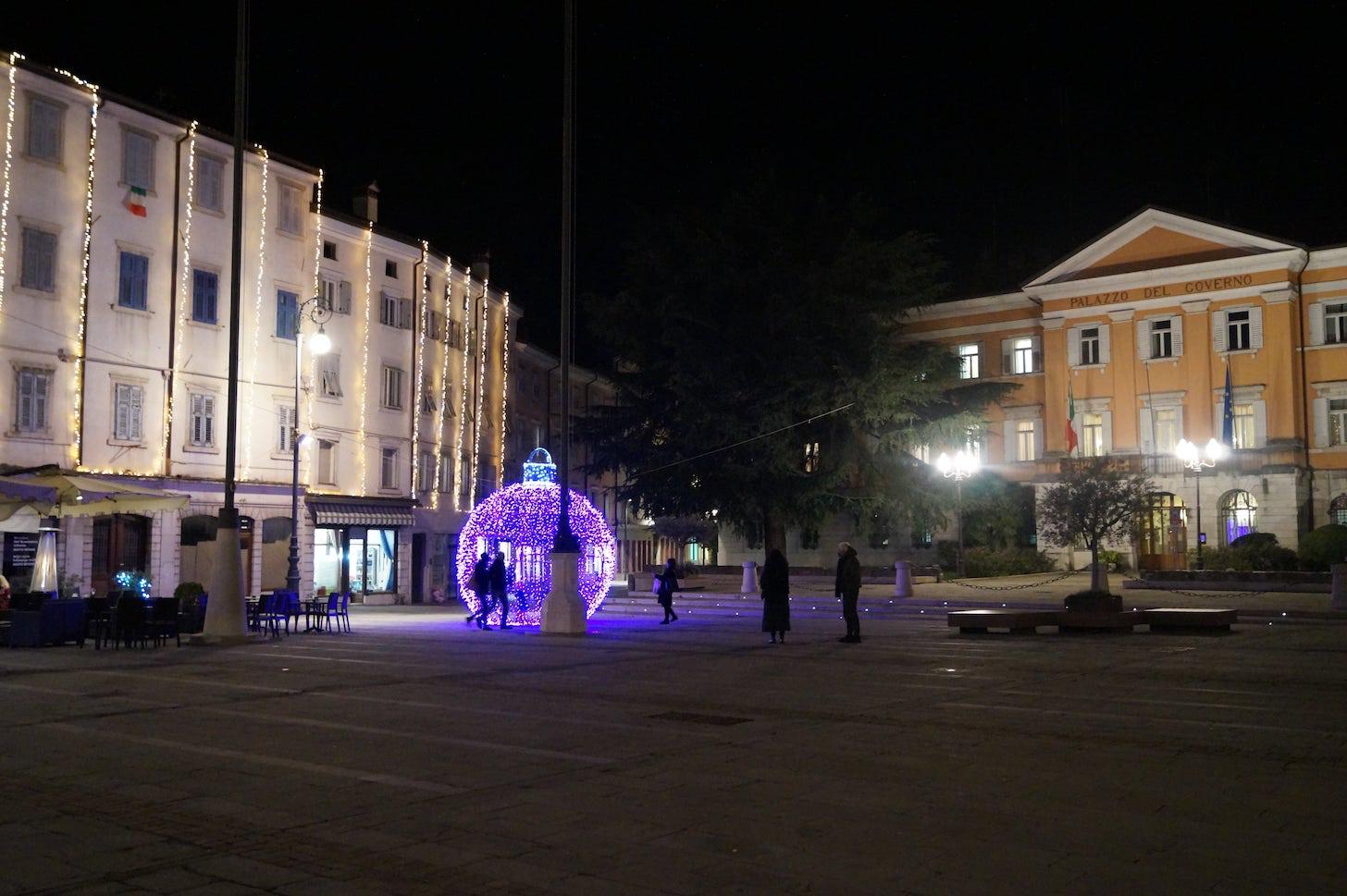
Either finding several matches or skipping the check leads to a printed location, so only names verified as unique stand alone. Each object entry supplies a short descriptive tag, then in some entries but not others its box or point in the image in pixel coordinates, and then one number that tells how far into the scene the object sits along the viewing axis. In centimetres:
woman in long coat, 2188
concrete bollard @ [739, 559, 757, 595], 4347
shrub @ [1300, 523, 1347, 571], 4034
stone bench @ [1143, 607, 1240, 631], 2323
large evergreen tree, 4356
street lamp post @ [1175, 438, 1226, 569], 4664
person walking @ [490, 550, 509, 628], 2602
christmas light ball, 2617
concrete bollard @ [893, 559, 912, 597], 3894
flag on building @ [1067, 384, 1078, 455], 4938
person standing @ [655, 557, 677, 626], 2862
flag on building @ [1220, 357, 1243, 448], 4741
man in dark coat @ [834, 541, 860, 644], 2177
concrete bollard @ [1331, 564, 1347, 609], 3027
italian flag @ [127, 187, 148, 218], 3450
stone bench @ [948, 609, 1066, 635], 2352
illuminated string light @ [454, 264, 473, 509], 4984
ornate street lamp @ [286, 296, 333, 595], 3216
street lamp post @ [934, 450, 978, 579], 4528
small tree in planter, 3597
